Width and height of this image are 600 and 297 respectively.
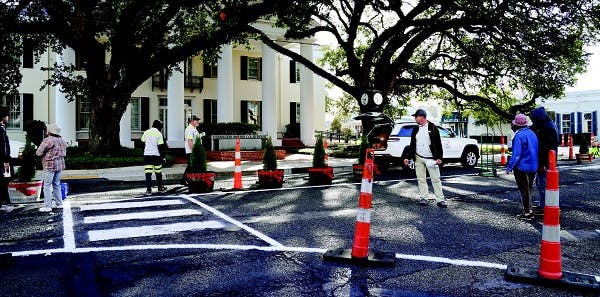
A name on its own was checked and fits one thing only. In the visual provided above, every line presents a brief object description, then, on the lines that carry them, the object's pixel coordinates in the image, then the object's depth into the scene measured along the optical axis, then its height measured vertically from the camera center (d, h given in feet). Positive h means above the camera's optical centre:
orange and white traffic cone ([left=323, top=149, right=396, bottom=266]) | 15.84 -3.42
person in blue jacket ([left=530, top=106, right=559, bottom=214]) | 25.21 +0.05
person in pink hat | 24.16 -1.10
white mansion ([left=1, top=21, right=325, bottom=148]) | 85.97 +9.15
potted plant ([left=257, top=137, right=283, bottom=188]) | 39.01 -2.81
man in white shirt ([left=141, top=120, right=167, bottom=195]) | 36.63 -0.76
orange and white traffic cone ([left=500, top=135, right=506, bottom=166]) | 63.23 -2.53
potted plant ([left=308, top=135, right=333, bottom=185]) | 41.37 -2.67
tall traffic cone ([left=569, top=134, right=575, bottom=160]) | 71.29 -1.65
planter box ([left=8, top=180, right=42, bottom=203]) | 31.01 -3.33
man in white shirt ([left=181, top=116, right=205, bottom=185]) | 39.73 +0.53
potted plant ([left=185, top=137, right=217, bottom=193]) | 36.17 -2.58
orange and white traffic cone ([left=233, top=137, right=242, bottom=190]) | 37.93 -2.57
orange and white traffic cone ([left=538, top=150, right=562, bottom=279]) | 14.00 -3.05
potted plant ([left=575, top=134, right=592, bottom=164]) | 65.62 -2.20
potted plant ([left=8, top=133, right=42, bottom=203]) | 31.17 -2.79
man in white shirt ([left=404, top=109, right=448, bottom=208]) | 28.55 -0.84
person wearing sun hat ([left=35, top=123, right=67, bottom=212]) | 27.55 -1.27
